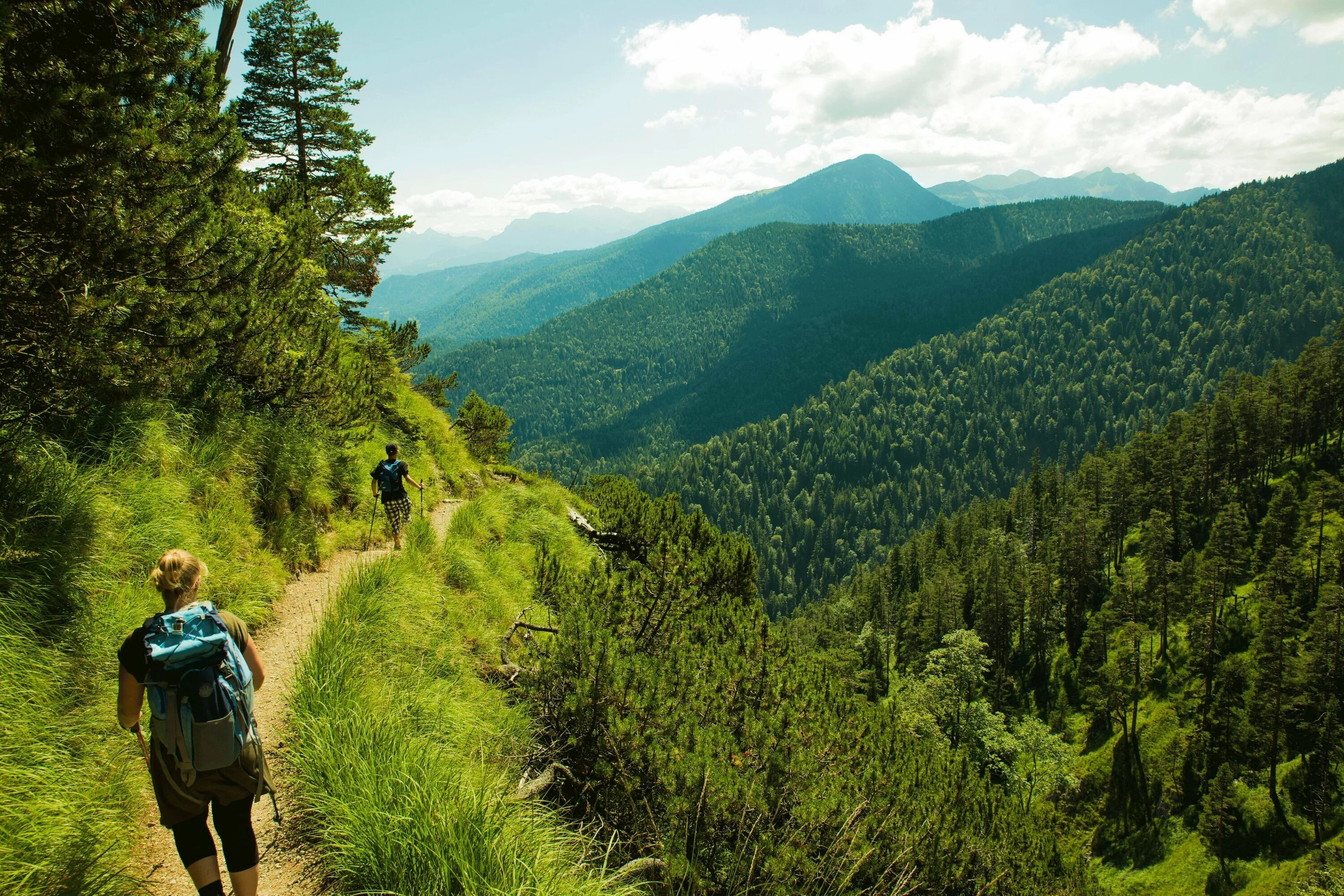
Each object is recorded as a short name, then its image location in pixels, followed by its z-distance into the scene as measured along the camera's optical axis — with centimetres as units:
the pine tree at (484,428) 2600
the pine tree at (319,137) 1581
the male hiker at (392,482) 950
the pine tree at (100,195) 396
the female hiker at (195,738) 313
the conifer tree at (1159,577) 6316
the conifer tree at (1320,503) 6309
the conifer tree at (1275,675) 4828
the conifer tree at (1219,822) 4656
